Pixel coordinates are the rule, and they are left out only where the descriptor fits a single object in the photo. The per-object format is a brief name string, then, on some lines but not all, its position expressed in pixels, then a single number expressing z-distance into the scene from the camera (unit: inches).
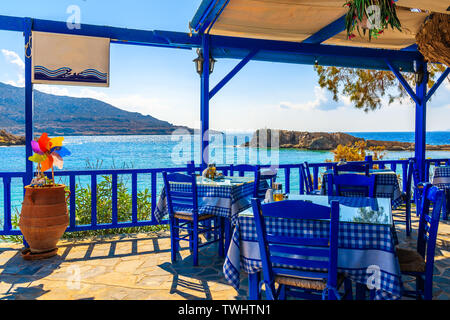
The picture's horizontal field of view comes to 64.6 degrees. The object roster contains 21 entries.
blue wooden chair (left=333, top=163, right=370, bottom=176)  169.0
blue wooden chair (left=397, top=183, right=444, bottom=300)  84.0
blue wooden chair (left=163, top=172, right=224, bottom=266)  143.2
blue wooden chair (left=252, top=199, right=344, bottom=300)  70.6
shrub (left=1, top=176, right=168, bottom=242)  193.3
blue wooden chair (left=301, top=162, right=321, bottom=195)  189.5
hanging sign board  166.4
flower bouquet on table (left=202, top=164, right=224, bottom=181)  166.4
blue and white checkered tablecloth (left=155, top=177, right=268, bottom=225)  143.3
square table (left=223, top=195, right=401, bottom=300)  74.1
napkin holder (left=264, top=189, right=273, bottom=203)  102.6
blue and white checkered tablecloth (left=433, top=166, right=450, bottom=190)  206.4
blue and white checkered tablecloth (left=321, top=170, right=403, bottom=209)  176.9
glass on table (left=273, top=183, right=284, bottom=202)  99.4
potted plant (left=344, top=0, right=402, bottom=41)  135.8
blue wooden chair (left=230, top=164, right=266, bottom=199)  156.7
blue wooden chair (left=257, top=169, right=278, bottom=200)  161.1
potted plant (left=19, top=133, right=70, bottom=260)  150.7
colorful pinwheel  151.7
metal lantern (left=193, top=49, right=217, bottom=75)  195.6
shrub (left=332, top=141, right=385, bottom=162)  323.3
